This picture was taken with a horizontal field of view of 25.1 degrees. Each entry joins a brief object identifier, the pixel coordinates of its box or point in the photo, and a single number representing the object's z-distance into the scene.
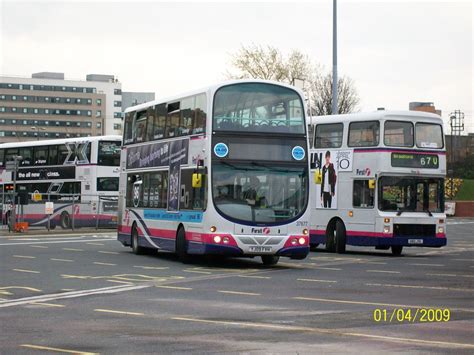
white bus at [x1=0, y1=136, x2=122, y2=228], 50.34
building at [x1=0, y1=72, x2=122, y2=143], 182.62
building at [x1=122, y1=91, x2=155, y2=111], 190.62
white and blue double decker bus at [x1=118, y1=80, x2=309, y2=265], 24.42
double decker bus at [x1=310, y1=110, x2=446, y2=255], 30.03
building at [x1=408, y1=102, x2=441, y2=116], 94.91
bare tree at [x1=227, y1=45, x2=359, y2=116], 76.31
